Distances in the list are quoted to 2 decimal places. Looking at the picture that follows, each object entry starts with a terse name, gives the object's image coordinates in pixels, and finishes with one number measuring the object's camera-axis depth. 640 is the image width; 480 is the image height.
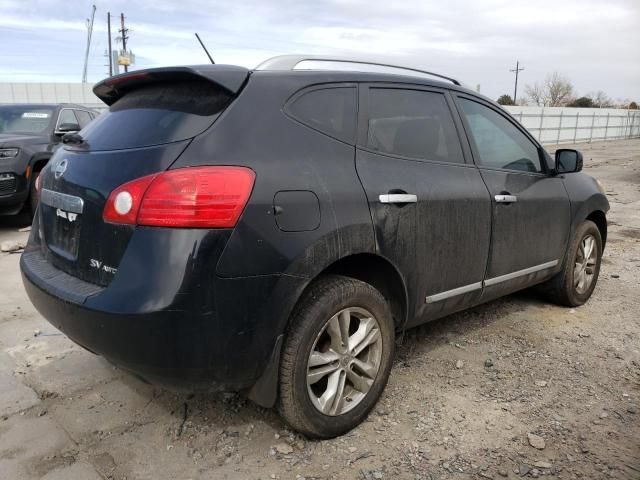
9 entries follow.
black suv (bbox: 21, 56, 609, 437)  2.21
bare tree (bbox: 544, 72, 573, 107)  66.44
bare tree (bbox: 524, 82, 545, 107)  67.44
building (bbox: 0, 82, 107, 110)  32.69
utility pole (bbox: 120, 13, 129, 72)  49.53
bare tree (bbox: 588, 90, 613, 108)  61.17
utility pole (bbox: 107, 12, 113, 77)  44.53
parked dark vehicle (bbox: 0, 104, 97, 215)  7.63
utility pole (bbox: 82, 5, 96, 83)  44.83
